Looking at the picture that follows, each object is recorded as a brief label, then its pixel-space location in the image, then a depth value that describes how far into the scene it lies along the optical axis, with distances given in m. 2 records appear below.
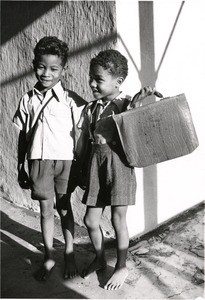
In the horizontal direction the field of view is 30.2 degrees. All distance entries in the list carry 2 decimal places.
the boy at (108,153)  2.44
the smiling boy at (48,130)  2.59
